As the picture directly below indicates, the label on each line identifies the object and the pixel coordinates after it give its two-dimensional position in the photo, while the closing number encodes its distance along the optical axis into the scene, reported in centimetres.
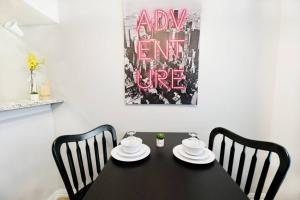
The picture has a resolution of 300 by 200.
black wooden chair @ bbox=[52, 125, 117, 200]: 100
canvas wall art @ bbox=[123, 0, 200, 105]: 154
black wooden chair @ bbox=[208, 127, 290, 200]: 79
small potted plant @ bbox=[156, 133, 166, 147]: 122
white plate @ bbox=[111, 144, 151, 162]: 98
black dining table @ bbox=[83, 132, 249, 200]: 71
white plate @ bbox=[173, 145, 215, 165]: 96
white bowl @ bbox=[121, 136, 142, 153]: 101
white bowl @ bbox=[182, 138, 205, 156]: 101
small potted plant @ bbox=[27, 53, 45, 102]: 144
